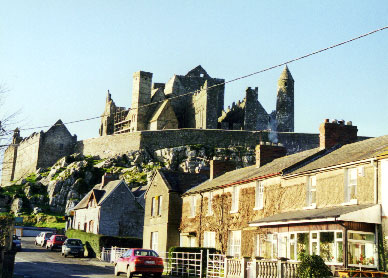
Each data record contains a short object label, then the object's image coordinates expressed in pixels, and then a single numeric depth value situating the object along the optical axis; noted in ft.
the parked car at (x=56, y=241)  163.93
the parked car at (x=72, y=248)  143.84
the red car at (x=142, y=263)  87.20
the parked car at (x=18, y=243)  147.80
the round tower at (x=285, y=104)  290.76
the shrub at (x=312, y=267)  65.26
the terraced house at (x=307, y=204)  72.23
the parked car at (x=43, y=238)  178.50
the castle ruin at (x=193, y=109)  293.64
